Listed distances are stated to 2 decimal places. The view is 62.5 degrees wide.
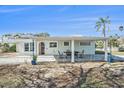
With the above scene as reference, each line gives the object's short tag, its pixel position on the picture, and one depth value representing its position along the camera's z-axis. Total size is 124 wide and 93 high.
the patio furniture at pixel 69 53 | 6.67
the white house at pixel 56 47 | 7.25
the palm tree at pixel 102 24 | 11.15
